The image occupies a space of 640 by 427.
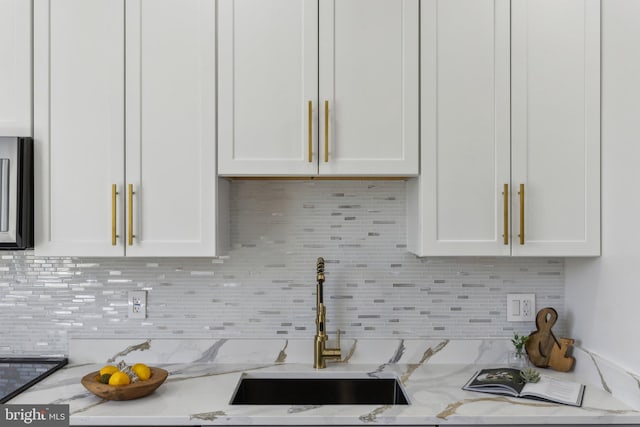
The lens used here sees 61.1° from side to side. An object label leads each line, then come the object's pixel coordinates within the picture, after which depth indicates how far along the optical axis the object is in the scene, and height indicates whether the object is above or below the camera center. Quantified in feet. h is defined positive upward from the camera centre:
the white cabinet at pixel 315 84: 6.32 +1.42
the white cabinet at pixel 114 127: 6.28 +0.91
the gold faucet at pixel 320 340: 6.92 -1.73
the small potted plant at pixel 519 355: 7.06 -1.95
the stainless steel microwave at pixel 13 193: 6.08 +0.12
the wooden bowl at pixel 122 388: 5.65 -1.93
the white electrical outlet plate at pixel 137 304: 7.29 -1.34
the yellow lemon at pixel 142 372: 5.93 -1.83
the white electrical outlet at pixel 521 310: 7.38 -1.41
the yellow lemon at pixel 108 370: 5.90 -1.81
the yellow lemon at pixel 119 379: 5.70 -1.84
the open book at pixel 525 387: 5.78 -2.02
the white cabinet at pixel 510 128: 6.34 +0.92
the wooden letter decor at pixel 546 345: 6.90 -1.79
